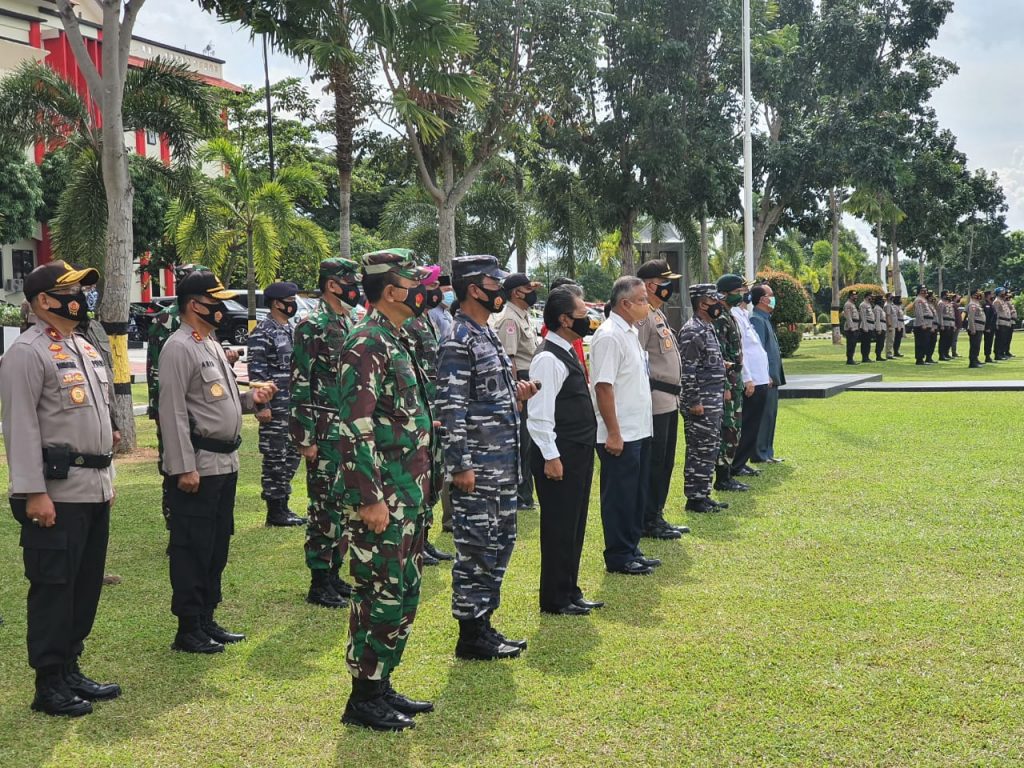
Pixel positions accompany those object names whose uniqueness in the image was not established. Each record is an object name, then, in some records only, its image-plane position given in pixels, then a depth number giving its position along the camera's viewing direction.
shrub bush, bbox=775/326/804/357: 28.28
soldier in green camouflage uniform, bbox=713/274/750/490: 9.55
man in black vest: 5.80
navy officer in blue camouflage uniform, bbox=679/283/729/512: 8.52
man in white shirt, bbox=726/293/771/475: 10.13
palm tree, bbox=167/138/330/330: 25.03
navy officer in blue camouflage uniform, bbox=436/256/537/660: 5.05
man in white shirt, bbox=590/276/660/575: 6.49
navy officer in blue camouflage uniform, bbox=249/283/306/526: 7.77
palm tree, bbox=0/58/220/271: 15.64
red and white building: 44.75
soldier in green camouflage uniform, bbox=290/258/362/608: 6.22
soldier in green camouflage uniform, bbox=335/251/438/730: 4.19
